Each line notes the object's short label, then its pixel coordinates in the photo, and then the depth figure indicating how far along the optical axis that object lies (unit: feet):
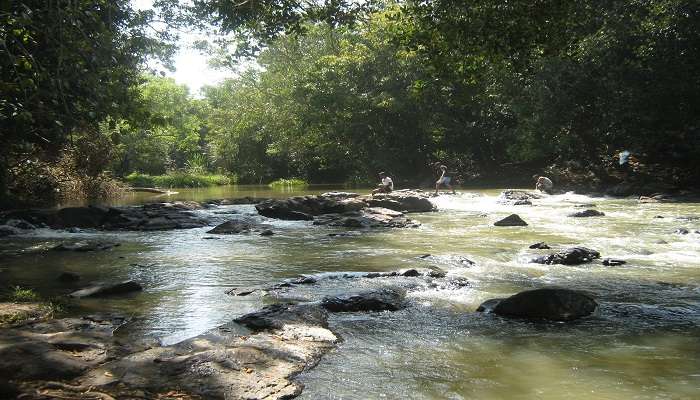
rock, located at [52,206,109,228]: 51.52
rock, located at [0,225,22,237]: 45.70
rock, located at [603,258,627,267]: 30.07
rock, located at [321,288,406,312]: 21.20
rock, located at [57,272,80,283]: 26.94
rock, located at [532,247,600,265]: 30.66
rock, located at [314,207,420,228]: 51.71
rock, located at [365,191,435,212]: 64.49
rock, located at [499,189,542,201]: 73.27
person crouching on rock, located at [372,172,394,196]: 82.12
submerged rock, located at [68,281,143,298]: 23.49
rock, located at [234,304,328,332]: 18.39
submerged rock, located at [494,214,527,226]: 48.88
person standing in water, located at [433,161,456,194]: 87.71
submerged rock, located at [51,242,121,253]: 37.81
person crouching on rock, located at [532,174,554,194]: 83.05
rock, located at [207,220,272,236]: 47.96
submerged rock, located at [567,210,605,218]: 54.17
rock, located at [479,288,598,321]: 19.58
